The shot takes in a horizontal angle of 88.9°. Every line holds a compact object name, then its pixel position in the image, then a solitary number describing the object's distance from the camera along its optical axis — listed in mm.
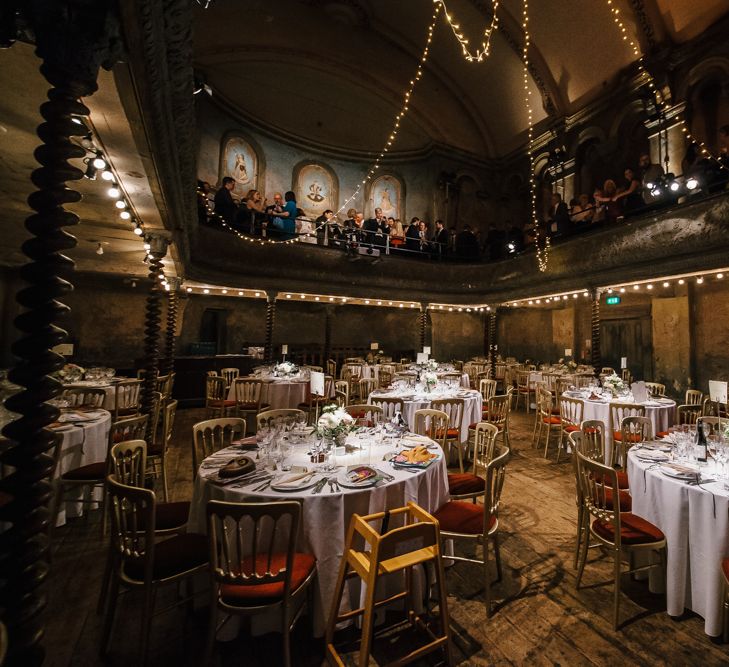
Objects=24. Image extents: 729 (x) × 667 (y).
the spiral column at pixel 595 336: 9898
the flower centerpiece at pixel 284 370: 8227
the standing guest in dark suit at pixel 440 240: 13409
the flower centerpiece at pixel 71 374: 6306
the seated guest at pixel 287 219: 10742
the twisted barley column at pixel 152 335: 5781
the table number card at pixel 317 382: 4402
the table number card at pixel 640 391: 5102
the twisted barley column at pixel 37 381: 1660
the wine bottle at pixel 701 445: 2879
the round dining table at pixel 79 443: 3689
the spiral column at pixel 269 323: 10953
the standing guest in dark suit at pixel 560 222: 10734
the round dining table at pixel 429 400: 5539
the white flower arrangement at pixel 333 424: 2922
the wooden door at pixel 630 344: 11547
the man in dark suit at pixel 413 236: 13242
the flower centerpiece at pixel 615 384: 6309
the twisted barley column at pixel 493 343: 12570
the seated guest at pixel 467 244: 13648
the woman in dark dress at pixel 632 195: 9328
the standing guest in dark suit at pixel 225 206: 9570
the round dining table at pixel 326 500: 2227
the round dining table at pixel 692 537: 2291
